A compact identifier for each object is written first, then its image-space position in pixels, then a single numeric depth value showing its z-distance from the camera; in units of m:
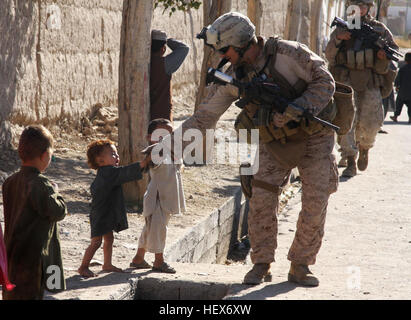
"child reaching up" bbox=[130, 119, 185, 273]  11.14
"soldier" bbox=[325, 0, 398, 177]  19.12
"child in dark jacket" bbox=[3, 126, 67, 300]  8.40
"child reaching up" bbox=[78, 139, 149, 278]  10.55
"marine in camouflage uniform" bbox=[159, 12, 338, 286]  10.13
